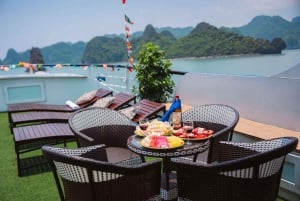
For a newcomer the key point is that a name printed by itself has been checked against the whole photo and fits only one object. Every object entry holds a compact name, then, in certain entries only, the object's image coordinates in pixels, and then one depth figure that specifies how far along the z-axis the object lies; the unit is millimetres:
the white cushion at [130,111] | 4056
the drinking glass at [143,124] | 2527
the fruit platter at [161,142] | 2029
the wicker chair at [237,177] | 1537
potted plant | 4941
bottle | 2514
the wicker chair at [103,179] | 1586
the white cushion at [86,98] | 5893
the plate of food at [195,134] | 2238
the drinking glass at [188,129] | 2186
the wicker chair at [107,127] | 2895
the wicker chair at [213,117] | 2695
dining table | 2004
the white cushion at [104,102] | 4962
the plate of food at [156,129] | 2271
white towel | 5547
